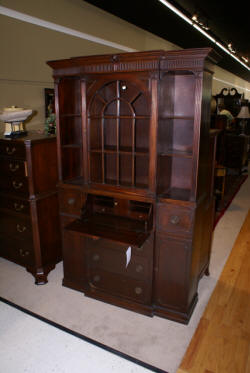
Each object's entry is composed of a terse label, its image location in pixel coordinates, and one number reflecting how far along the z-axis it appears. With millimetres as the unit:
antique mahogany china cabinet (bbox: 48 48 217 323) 2027
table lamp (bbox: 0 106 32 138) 2742
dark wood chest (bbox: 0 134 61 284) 2571
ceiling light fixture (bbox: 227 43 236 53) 6745
